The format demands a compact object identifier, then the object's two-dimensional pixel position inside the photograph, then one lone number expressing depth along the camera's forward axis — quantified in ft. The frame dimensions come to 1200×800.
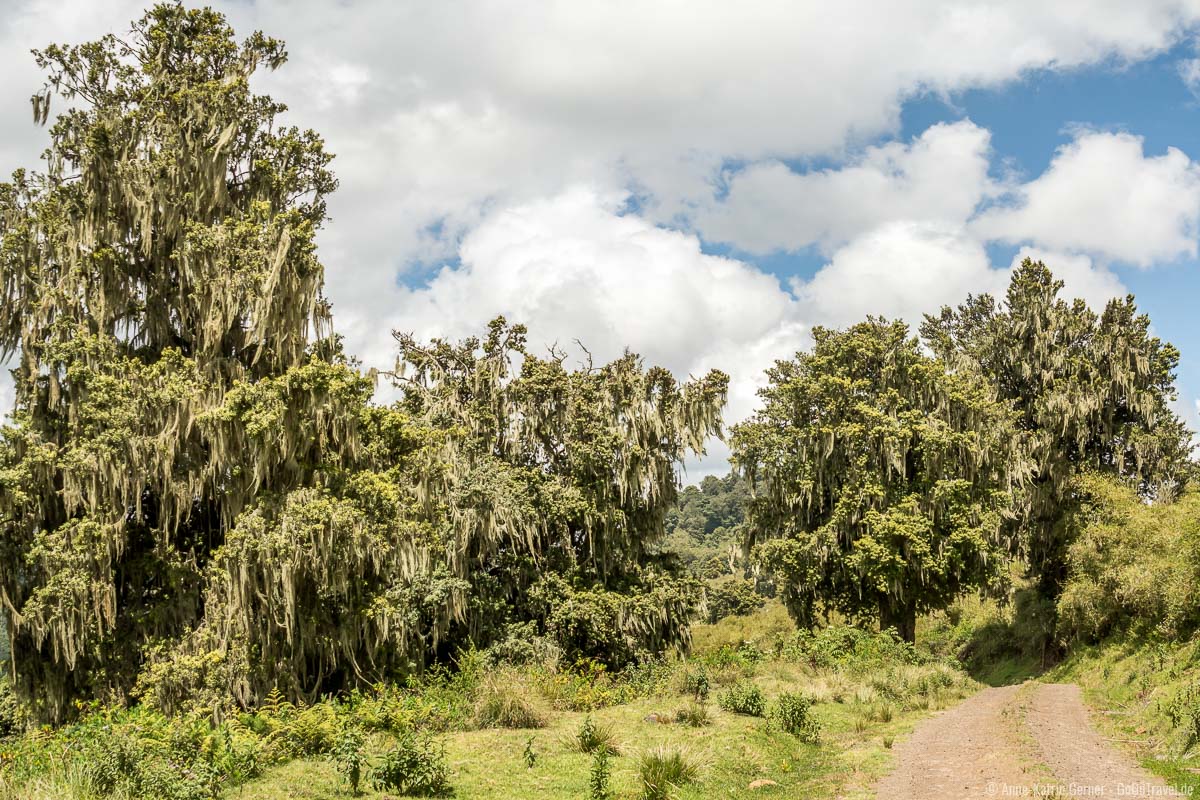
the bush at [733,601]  176.14
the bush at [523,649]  71.82
